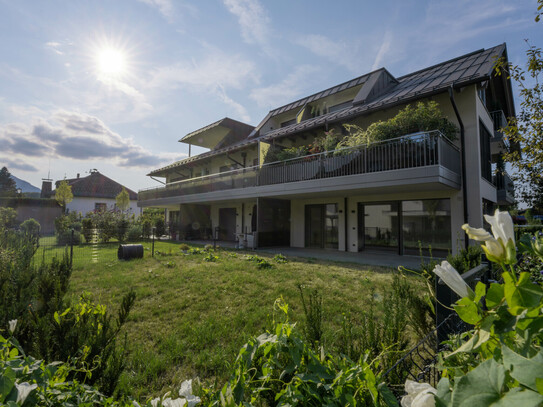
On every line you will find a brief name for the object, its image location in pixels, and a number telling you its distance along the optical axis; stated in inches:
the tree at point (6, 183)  1689.3
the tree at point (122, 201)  964.6
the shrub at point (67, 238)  507.5
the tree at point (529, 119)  175.0
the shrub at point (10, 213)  813.7
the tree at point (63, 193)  940.0
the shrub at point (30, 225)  723.4
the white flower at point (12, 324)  59.0
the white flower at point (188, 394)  35.7
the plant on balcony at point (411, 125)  341.4
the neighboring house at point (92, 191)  1341.0
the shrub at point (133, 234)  667.4
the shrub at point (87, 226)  588.0
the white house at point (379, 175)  354.3
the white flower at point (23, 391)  35.5
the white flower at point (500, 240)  25.9
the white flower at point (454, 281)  27.4
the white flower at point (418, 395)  25.4
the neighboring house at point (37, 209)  1131.3
